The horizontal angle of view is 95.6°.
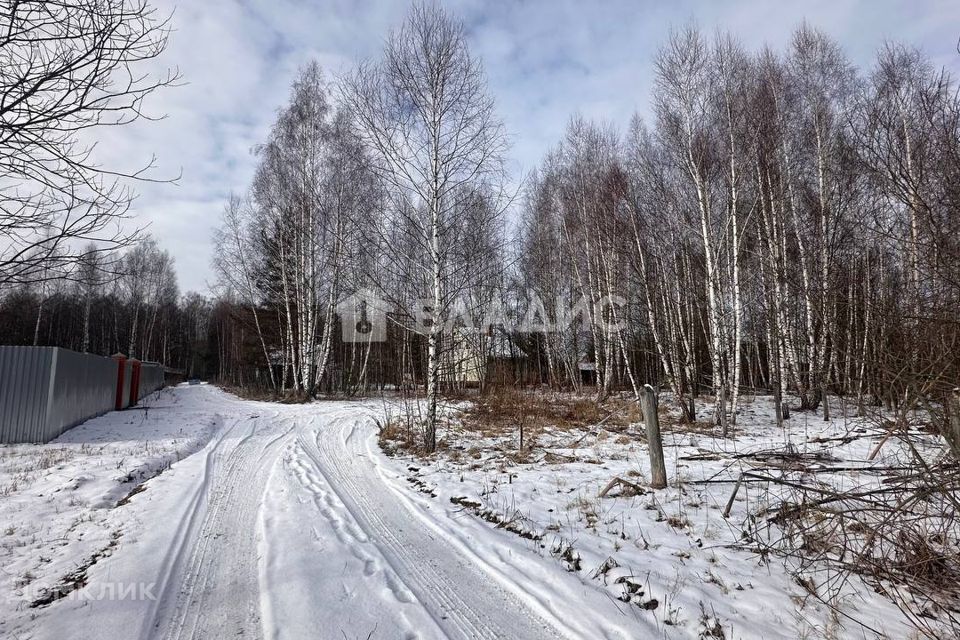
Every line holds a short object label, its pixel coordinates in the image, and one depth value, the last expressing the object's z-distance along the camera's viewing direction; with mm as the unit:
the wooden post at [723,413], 8355
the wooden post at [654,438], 4828
